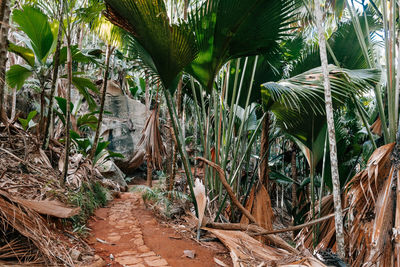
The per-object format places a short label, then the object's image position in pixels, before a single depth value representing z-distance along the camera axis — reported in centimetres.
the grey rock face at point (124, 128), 1058
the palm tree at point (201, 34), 226
